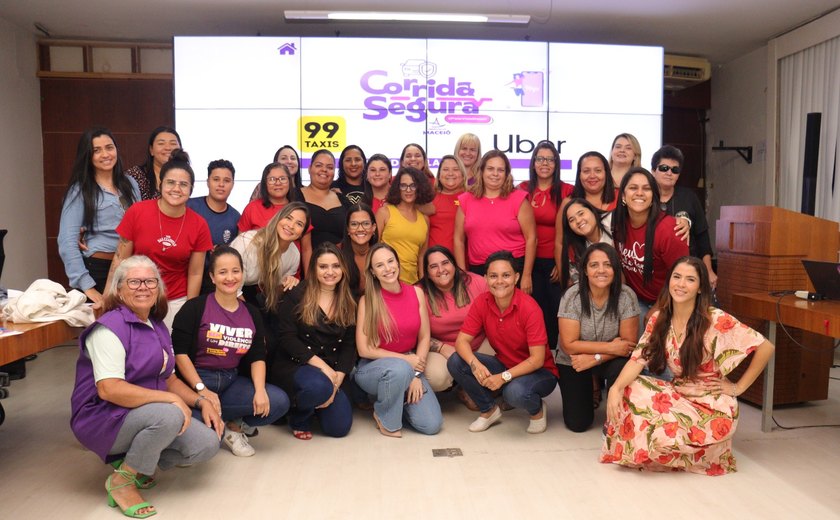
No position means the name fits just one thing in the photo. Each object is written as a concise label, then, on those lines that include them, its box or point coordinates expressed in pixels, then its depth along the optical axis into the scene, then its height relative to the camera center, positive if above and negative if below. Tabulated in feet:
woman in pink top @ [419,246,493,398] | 12.72 -1.69
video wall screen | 20.52 +3.45
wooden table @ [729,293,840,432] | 10.11 -1.62
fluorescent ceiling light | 19.56 +5.55
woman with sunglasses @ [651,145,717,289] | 13.06 +0.19
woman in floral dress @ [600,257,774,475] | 9.71 -2.59
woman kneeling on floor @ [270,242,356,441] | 11.44 -2.34
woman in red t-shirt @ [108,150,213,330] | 11.16 -0.44
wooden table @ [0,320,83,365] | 8.73 -1.79
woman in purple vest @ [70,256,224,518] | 8.50 -2.39
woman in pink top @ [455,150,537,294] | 13.61 -0.18
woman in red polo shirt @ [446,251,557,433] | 11.68 -2.52
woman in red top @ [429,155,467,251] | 14.46 +0.12
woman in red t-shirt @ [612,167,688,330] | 11.72 -0.47
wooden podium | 12.65 -1.01
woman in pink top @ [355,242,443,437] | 11.71 -2.47
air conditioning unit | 24.11 +4.99
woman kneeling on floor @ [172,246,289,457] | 10.51 -2.21
